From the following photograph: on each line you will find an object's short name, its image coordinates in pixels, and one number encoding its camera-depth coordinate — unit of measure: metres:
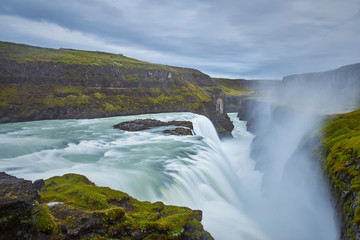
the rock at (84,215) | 6.02
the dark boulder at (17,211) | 5.61
